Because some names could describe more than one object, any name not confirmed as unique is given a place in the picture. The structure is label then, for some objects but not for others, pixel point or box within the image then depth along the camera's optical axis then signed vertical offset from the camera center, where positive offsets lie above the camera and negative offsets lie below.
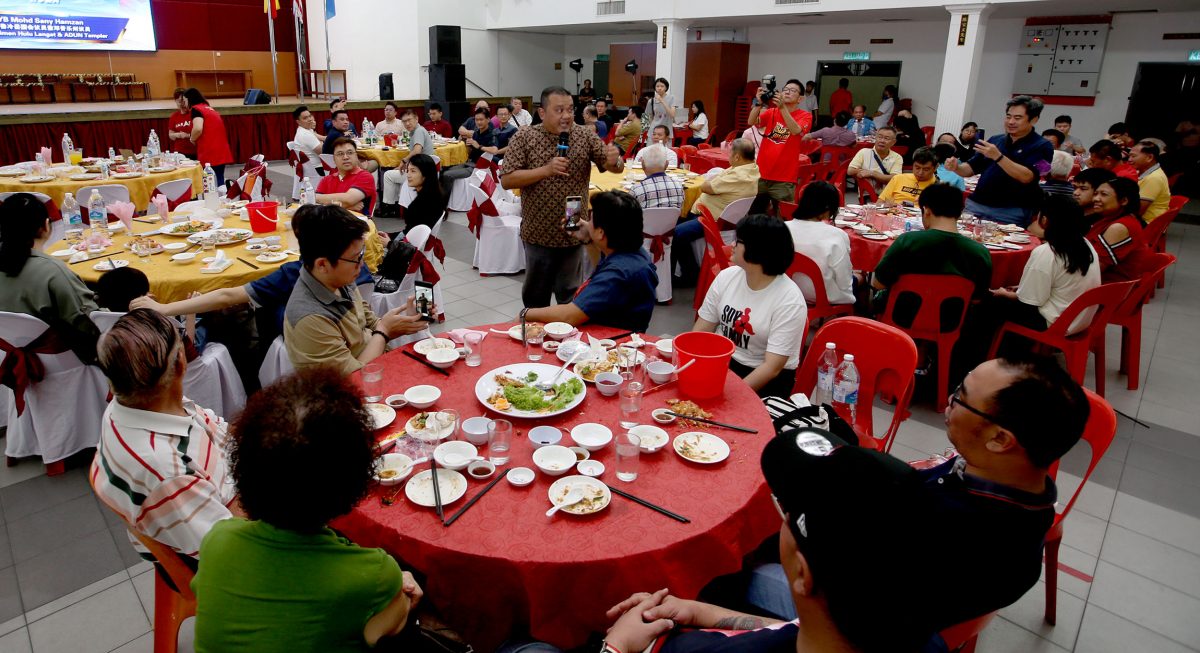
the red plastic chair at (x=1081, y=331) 3.52 -1.00
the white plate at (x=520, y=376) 2.19 -0.87
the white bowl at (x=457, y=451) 1.91 -0.93
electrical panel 10.88 +1.41
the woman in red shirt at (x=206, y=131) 7.72 -0.15
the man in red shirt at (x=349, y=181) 5.32 -0.46
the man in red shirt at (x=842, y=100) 13.42 +0.78
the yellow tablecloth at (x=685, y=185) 6.43 -0.49
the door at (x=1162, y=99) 10.53 +0.79
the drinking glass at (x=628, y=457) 1.90 -0.90
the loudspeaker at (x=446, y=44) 13.43 +1.60
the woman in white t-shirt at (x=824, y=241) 4.06 -0.61
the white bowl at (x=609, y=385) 2.36 -0.87
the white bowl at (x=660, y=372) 2.45 -0.85
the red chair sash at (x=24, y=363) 2.95 -1.08
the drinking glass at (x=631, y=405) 2.20 -0.87
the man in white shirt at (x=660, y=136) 8.40 -0.04
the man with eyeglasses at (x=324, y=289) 2.52 -0.63
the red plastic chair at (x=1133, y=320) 3.96 -1.05
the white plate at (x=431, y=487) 1.78 -0.96
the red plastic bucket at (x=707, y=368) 2.31 -0.79
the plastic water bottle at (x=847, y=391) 2.67 -0.97
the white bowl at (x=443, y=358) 2.49 -0.84
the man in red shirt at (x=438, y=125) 10.60 +0.00
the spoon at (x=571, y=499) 1.73 -0.95
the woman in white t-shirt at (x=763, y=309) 2.81 -0.73
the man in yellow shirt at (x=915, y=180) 5.61 -0.33
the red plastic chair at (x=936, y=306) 3.80 -0.93
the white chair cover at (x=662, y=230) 5.36 -0.77
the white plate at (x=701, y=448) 1.99 -0.93
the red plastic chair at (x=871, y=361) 2.56 -0.86
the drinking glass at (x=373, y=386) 2.26 -0.86
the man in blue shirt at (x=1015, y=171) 5.01 -0.20
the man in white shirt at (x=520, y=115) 11.91 +0.23
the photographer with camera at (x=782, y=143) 6.39 -0.06
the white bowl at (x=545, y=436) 2.05 -0.92
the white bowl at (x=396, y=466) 1.83 -0.94
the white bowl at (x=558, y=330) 2.78 -0.81
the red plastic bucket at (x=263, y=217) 4.45 -0.63
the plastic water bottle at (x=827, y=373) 2.73 -0.94
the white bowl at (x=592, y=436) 2.04 -0.92
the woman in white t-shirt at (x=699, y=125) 11.49 +0.16
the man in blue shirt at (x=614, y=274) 2.93 -0.61
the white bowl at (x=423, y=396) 2.23 -0.89
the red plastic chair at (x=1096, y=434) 2.11 -0.89
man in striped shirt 1.71 -0.84
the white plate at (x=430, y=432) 2.01 -0.91
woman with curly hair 1.19 -0.76
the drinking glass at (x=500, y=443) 1.98 -0.90
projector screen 13.59 +1.84
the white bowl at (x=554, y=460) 1.89 -0.92
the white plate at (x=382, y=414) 2.13 -0.91
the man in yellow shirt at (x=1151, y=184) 6.19 -0.31
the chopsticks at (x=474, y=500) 1.71 -0.96
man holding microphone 4.10 -0.32
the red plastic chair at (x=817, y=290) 4.07 -0.91
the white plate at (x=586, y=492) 1.75 -0.95
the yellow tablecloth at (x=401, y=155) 8.77 -0.40
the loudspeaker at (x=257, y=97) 13.03 +0.43
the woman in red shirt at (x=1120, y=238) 4.53 -0.60
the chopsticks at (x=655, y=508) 1.73 -0.96
